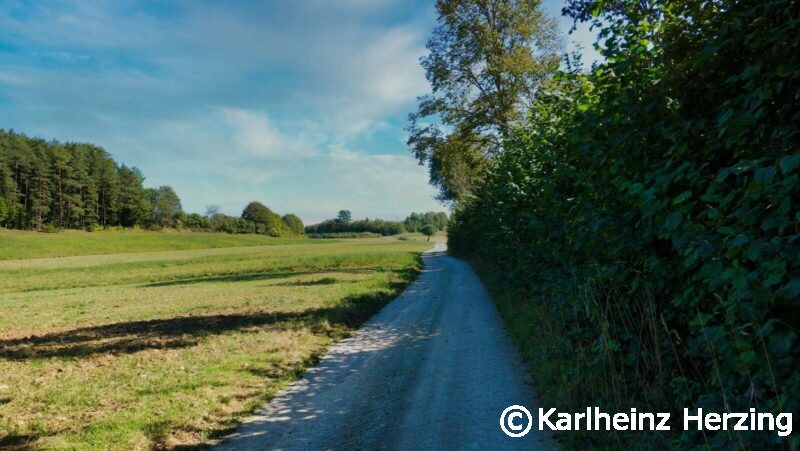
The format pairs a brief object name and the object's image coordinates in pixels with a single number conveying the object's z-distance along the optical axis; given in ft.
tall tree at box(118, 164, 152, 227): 401.90
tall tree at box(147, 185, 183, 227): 447.42
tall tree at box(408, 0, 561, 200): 76.59
